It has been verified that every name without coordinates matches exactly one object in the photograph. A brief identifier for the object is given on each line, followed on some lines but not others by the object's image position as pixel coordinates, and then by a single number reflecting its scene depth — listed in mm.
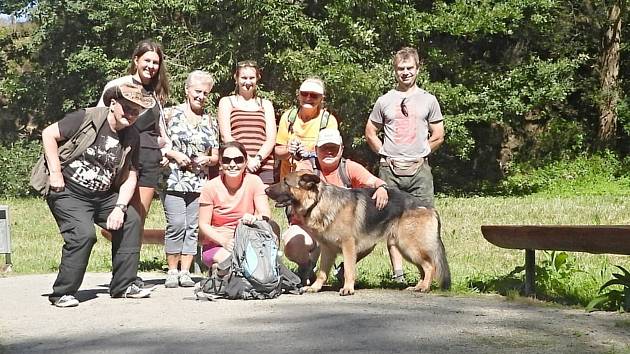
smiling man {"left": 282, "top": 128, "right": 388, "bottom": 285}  7727
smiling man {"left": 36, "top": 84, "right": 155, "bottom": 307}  6973
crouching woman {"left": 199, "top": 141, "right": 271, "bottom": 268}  7652
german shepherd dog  7484
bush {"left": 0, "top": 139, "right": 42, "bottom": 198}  26391
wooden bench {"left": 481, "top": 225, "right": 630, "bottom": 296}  6463
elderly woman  8227
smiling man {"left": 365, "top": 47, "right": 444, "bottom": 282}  7887
